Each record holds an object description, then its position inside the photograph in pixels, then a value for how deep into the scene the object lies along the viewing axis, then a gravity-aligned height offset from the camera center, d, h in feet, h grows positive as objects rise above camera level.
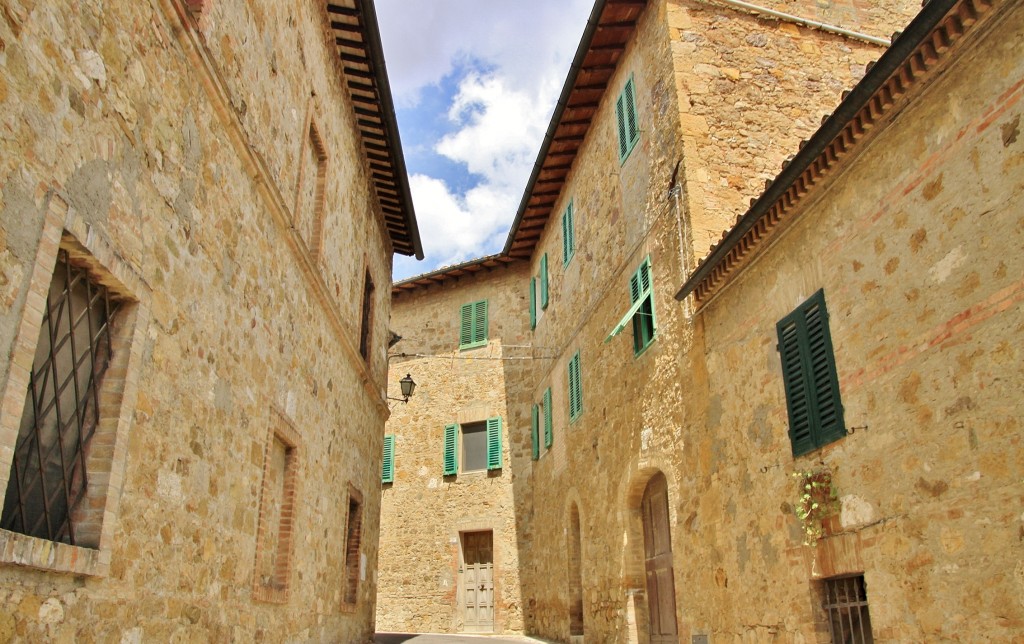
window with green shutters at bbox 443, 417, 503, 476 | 58.41 +10.34
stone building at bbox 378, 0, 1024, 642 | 15.87 +7.14
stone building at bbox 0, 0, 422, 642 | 11.85 +5.33
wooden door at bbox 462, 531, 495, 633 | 56.13 +0.74
